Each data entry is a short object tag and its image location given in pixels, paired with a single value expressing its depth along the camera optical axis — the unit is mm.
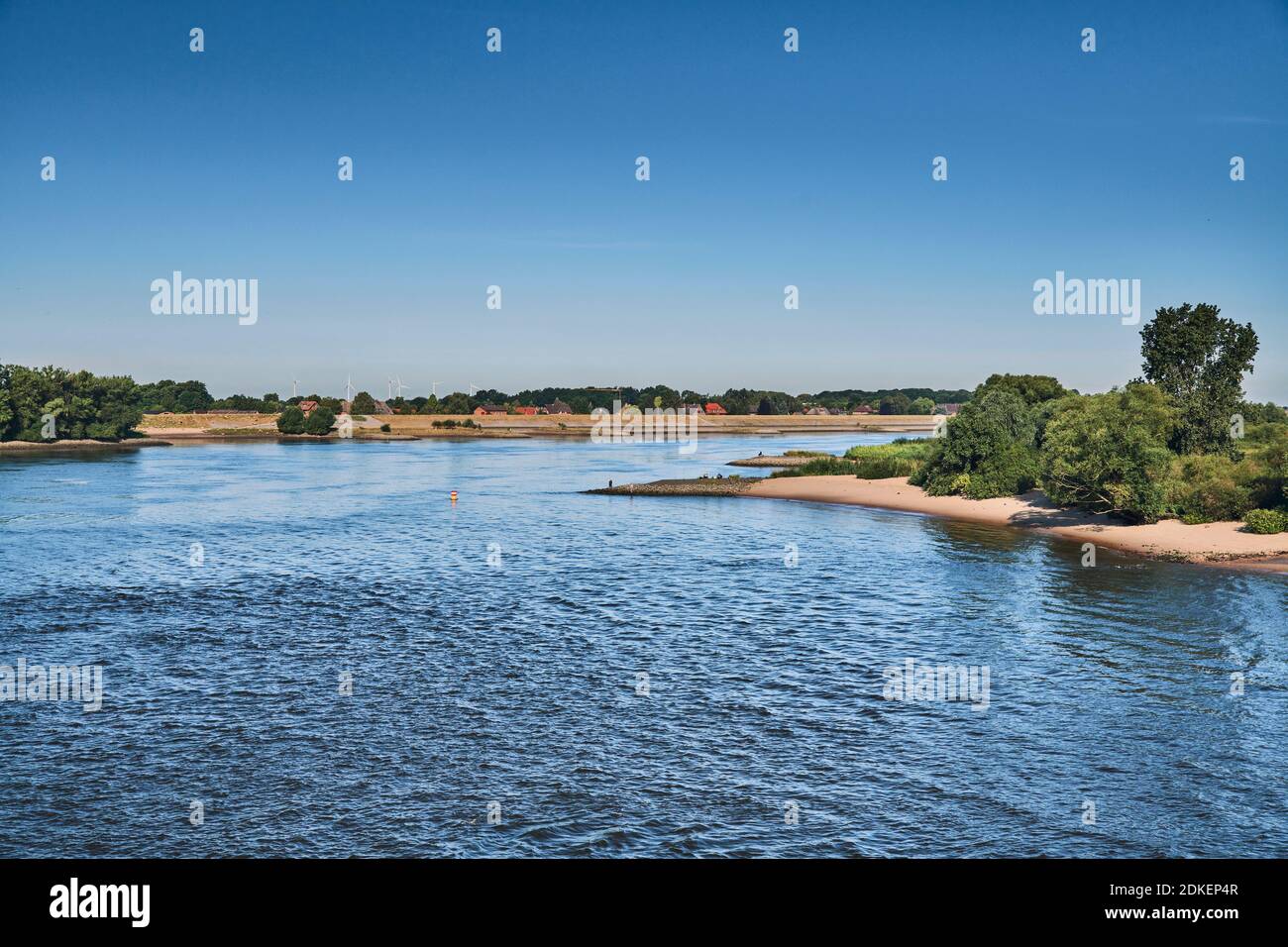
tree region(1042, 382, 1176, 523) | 59969
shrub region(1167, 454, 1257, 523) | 59188
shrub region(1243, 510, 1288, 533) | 55925
